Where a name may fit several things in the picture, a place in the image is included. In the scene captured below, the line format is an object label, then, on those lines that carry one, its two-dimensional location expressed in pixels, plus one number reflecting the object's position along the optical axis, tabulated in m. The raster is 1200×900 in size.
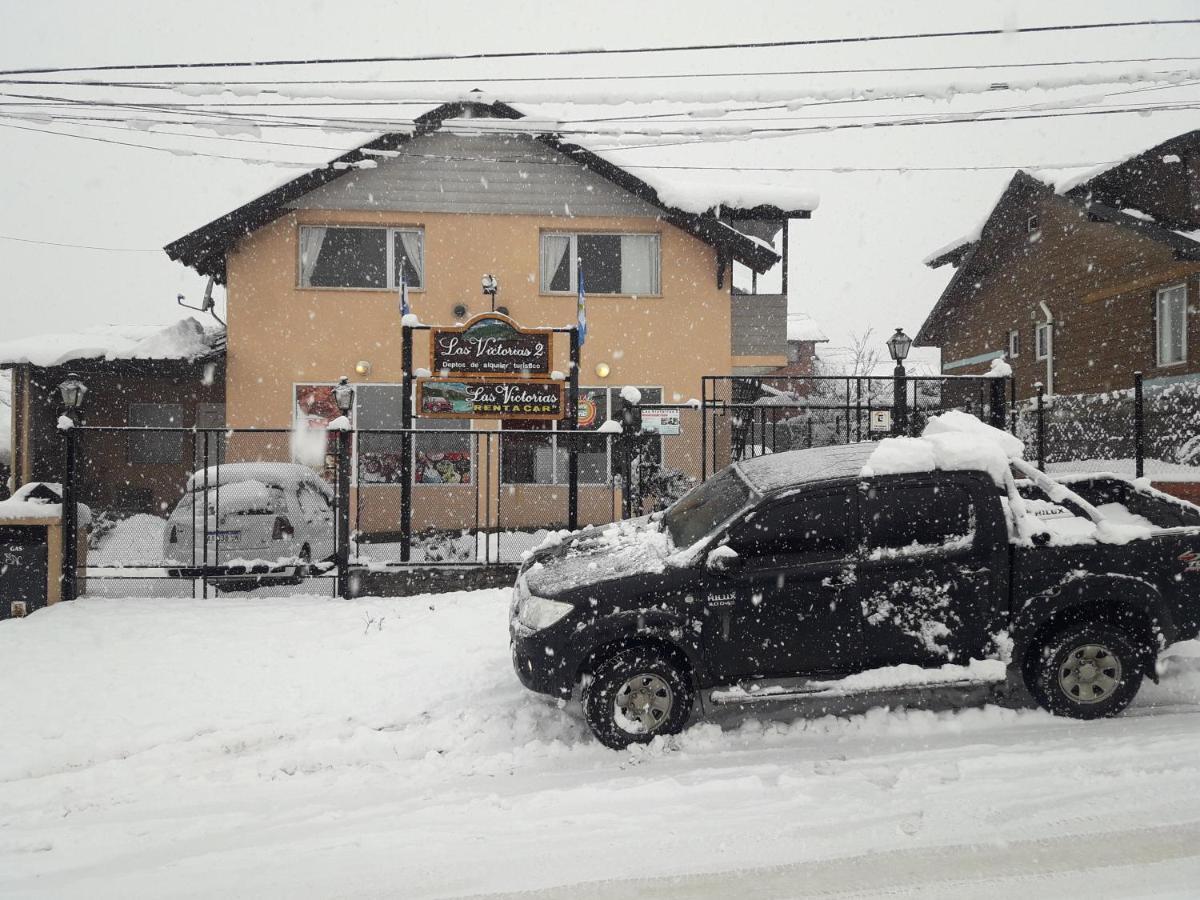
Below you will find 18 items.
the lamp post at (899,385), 9.59
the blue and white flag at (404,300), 10.85
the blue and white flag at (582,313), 10.51
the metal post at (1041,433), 9.26
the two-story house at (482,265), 14.72
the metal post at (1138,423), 8.70
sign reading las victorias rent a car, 9.79
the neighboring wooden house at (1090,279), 15.51
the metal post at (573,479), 8.62
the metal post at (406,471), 8.62
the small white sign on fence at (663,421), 10.26
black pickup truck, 4.61
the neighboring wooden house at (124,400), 15.20
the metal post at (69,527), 7.80
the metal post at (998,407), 9.23
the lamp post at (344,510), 8.05
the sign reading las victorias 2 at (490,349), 9.82
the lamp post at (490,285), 13.83
